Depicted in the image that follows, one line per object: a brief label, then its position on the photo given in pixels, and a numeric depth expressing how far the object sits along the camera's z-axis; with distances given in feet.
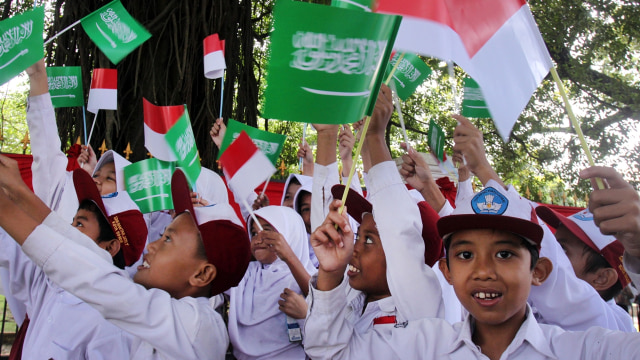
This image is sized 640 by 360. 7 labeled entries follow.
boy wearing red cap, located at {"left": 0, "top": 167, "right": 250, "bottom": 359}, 5.07
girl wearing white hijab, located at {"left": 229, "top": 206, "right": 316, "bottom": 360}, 8.38
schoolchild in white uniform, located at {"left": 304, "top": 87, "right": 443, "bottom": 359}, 5.38
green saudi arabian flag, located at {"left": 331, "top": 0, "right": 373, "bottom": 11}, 5.46
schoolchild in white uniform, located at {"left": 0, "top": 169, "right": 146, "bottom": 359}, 7.02
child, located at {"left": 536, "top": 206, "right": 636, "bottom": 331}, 7.74
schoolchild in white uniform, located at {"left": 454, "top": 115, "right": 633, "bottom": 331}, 6.61
